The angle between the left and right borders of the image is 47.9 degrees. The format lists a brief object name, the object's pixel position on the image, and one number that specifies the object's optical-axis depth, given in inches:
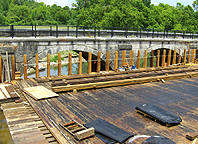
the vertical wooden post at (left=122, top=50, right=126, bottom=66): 767.0
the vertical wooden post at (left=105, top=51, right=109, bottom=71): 722.1
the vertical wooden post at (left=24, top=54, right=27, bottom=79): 585.0
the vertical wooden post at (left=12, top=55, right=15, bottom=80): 564.5
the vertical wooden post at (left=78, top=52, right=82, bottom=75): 664.8
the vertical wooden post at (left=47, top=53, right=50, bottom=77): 620.1
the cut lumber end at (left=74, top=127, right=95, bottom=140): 269.0
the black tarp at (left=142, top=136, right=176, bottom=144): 254.4
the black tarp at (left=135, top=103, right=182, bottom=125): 318.3
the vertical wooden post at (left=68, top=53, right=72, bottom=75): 666.3
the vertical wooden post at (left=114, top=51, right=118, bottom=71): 731.4
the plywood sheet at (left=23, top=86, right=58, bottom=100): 422.0
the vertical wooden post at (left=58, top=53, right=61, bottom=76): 639.8
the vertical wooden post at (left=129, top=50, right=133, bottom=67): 772.6
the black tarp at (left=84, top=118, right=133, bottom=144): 268.1
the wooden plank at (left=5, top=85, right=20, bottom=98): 404.5
